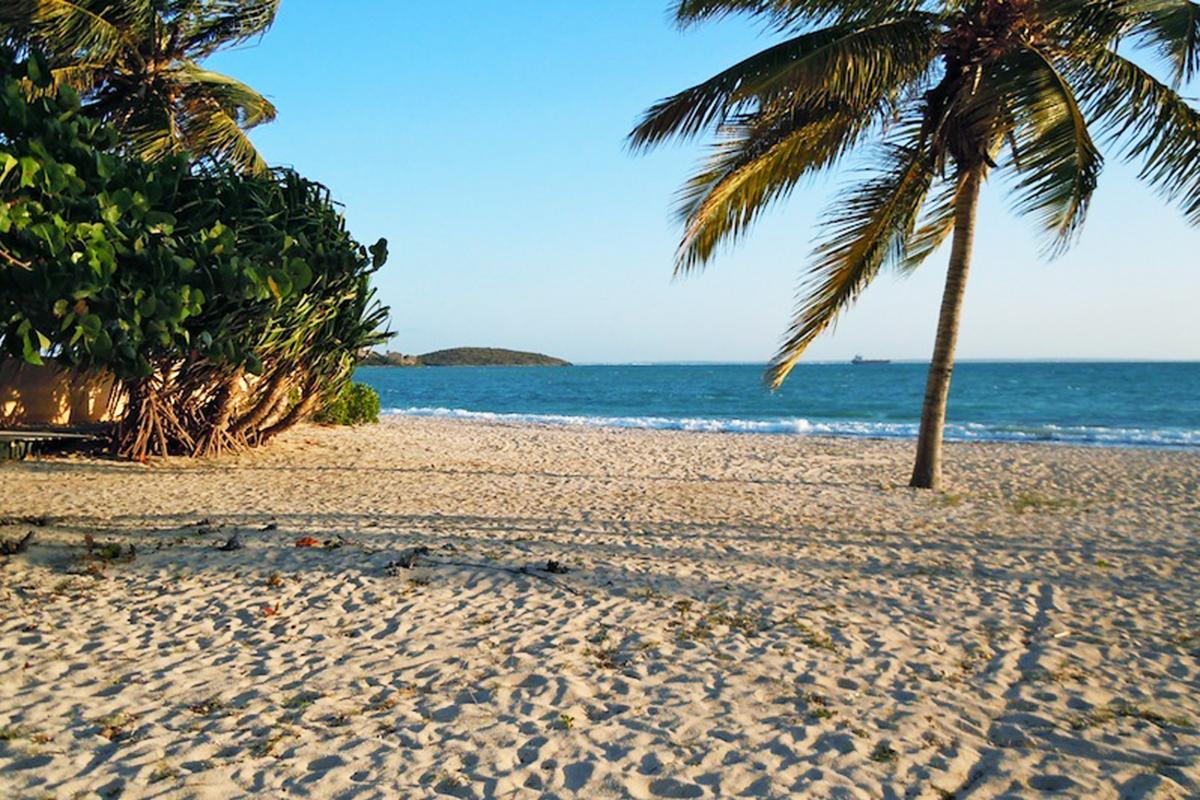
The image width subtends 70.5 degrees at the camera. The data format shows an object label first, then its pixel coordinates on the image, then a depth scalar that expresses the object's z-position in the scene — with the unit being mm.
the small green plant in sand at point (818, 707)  4199
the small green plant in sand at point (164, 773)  3428
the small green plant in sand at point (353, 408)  18641
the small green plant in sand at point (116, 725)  3805
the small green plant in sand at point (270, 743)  3686
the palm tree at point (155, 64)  11414
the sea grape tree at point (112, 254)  4496
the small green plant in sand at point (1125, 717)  4137
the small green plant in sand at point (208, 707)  4113
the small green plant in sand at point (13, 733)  3750
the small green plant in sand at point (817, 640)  5191
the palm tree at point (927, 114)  8211
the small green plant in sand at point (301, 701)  4184
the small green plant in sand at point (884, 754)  3738
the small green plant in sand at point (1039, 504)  10367
